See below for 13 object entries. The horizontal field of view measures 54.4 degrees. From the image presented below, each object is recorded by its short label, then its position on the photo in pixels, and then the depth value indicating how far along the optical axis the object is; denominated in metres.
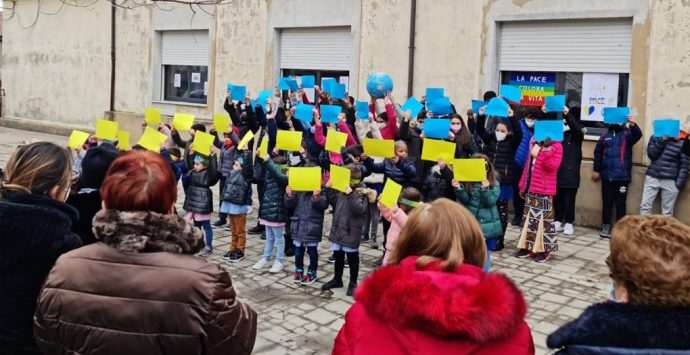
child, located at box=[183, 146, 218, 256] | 7.58
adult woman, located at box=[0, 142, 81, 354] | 2.67
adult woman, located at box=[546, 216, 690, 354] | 2.04
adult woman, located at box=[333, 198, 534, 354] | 2.07
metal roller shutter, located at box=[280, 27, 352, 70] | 13.38
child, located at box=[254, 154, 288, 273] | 7.10
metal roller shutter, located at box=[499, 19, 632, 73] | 9.84
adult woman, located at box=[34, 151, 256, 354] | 2.20
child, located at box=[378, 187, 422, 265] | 5.80
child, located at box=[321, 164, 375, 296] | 6.34
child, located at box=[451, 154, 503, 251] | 6.72
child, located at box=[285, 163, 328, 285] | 6.64
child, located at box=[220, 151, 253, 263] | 7.50
